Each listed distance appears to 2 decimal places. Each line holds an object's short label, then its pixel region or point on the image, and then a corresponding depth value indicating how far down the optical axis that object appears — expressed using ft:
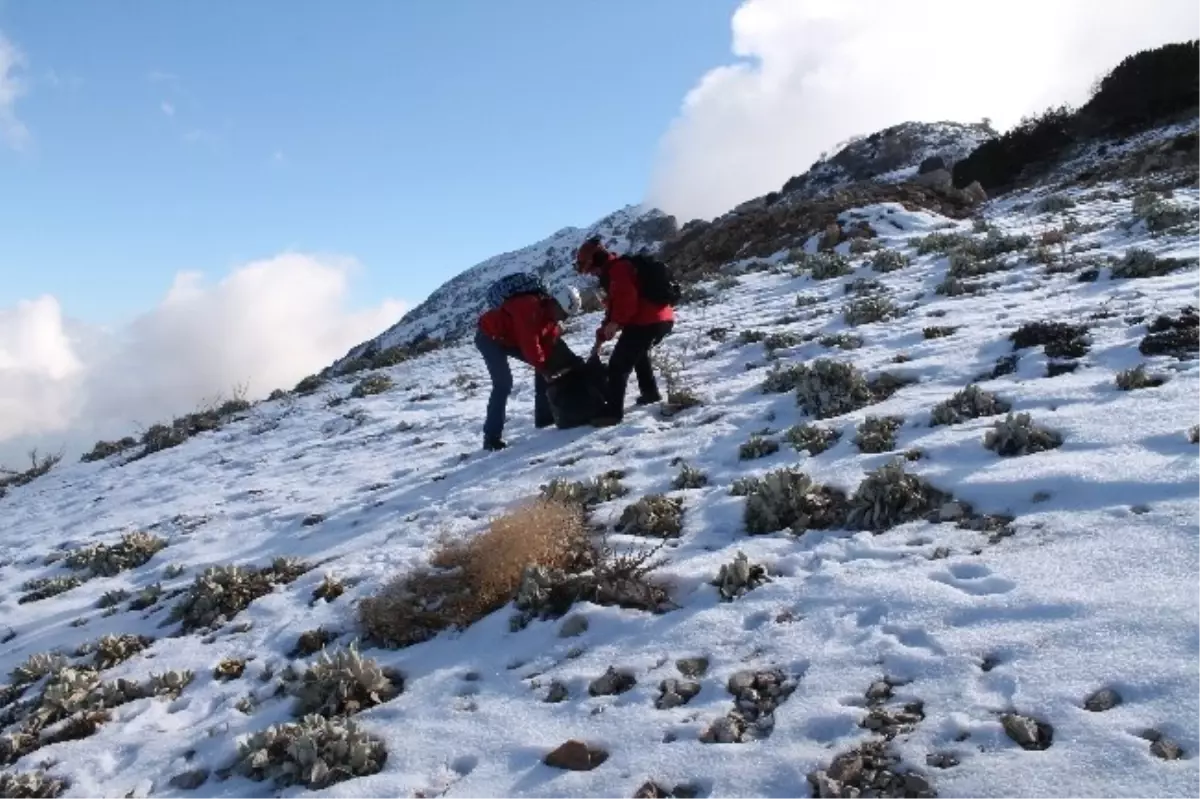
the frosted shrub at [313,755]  13.44
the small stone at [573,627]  15.94
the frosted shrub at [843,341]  31.96
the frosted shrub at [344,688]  15.39
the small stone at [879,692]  11.89
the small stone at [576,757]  12.21
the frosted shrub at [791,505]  17.92
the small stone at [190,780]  14.37
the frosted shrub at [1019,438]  18.34
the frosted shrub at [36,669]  19.42
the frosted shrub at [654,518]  19.30
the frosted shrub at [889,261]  48.06
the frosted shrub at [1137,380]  20.38
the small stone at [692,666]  13.73
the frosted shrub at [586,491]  22.02
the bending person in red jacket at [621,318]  28.37
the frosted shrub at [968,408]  21.25
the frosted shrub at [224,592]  20.92
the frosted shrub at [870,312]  35.78
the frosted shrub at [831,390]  24.67
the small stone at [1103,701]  10.46
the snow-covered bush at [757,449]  22.81
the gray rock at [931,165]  124.00
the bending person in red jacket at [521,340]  28.19
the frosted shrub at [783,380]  27.61
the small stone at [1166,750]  9.37
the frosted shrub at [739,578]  15.64
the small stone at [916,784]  9.98
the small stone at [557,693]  14.12
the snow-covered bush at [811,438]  21.89
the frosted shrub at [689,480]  21.89
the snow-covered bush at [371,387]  48.60
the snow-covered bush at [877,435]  20.71
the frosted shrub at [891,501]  17.08
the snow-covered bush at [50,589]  25.31
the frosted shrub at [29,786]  14.84
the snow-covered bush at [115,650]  19.75
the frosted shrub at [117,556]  26.55
